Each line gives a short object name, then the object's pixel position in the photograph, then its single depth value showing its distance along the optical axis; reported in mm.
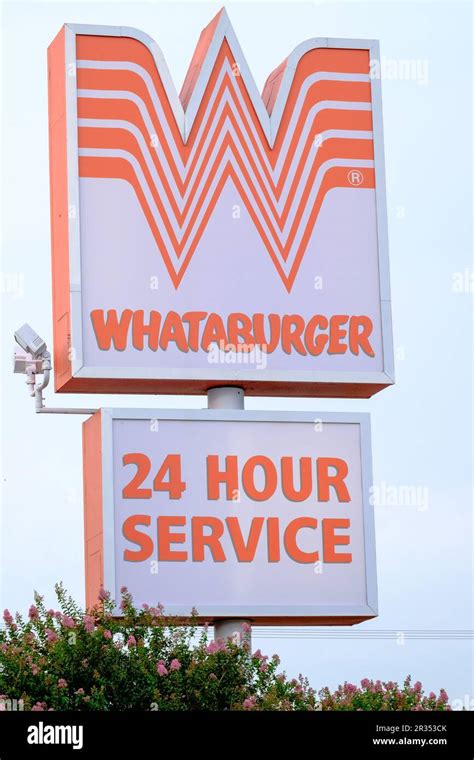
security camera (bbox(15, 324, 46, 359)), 24938
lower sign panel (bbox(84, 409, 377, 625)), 24062
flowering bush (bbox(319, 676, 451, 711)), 22656
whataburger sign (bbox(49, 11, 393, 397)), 24672
